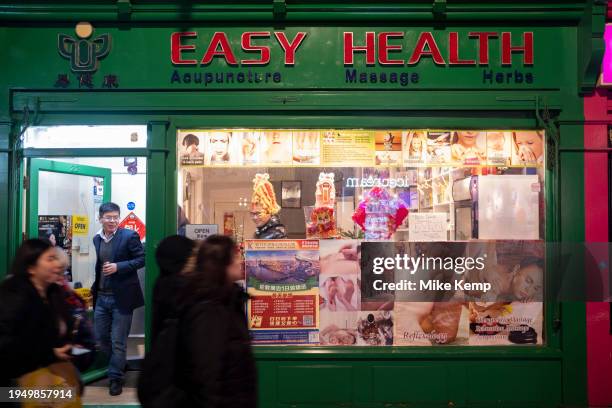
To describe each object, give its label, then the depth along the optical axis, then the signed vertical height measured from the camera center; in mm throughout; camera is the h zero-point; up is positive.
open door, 6945 +96
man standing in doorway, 7297 -781
